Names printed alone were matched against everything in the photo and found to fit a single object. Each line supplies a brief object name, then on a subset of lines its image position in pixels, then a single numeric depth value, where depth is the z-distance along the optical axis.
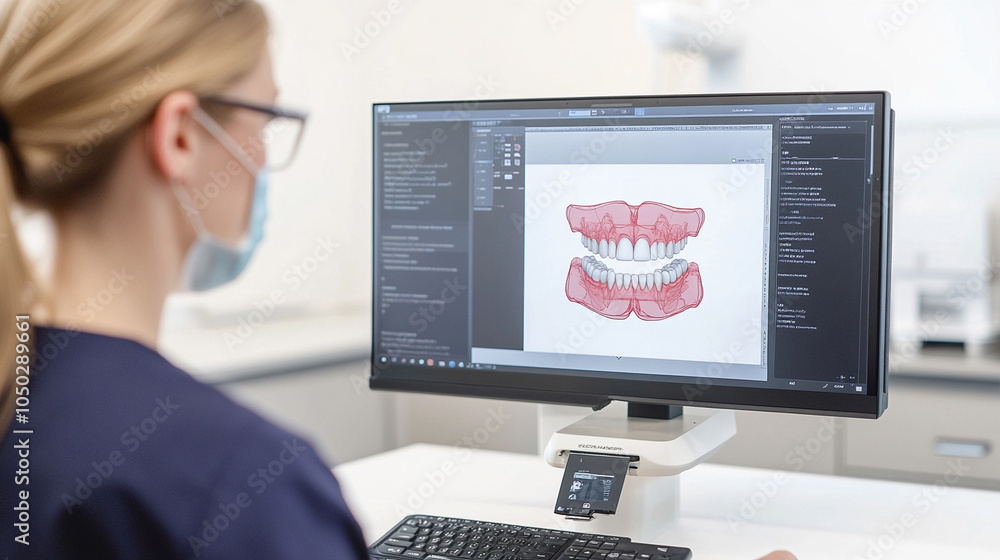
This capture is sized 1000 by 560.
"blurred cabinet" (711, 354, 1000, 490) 1.95
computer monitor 0.98
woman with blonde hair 0.54
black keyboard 0.92
